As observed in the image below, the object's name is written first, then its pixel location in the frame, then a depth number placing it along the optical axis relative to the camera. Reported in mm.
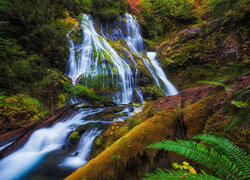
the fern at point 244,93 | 1081
